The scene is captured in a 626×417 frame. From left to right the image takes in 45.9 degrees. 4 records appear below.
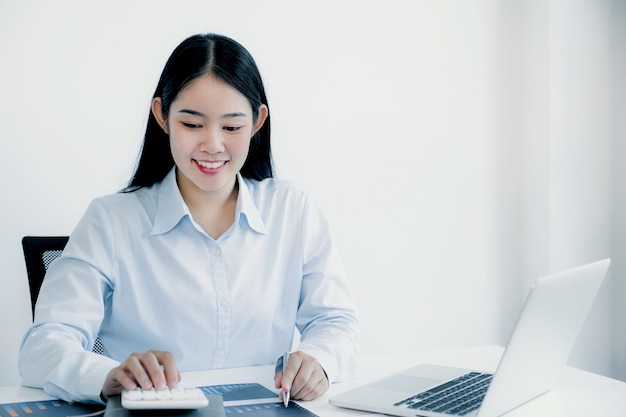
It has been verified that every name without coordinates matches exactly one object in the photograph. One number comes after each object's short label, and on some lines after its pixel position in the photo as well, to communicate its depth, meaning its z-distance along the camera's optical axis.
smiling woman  1.53
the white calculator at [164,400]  1.02
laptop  1.06
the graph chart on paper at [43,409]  1.15
